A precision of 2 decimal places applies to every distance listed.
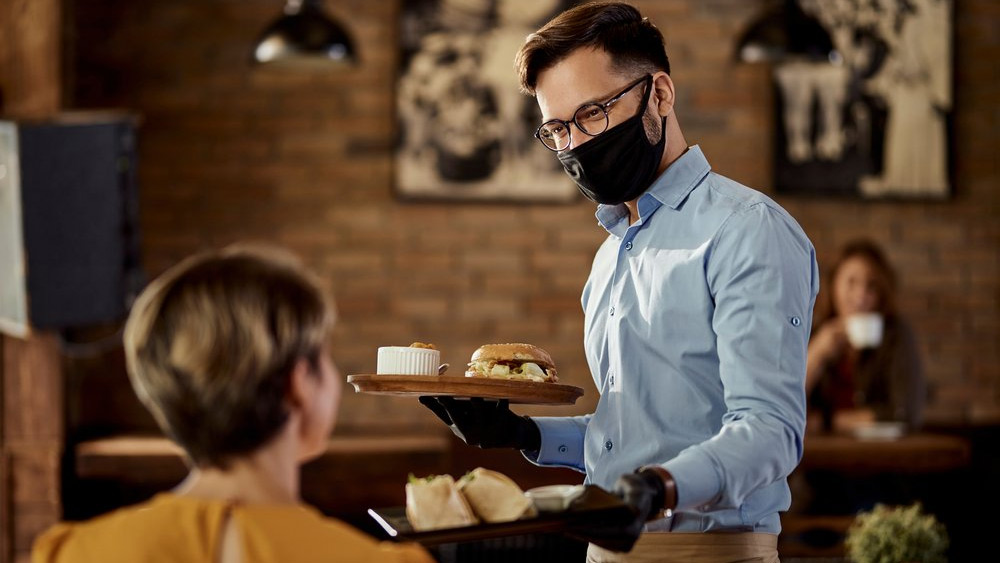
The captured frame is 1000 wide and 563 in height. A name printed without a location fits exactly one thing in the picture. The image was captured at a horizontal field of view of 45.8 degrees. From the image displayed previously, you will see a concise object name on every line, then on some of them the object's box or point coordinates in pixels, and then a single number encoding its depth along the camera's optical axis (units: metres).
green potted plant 3.10
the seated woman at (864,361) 5.07
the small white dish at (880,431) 4.82
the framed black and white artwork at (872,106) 5.78
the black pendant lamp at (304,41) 4.52
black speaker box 4.62
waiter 1.62
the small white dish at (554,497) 1.59
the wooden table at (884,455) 4.64
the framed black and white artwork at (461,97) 5.65
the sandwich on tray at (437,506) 1.64
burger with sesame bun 2.27
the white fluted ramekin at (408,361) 2.26
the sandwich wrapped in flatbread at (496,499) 1.63
